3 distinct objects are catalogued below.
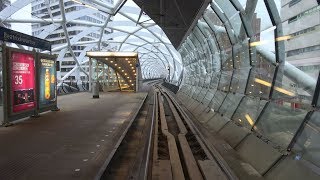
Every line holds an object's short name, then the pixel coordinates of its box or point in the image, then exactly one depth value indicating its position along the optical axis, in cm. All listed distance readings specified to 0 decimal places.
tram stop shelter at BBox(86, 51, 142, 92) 1843
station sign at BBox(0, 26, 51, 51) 638
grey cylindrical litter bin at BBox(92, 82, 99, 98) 1372
